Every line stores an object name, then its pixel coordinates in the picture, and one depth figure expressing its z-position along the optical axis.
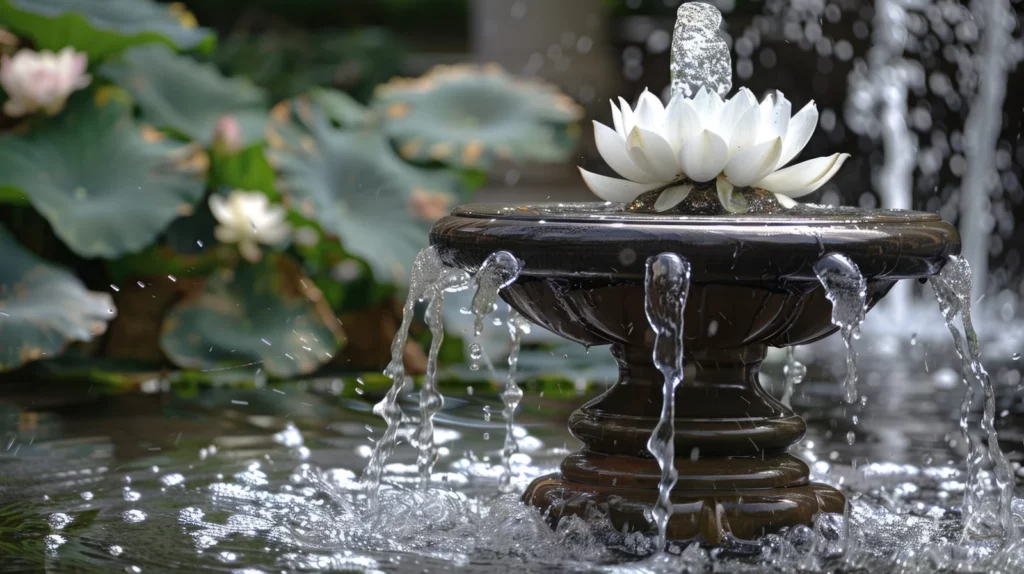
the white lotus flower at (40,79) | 4.91
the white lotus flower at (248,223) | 5.02
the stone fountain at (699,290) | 2.16
